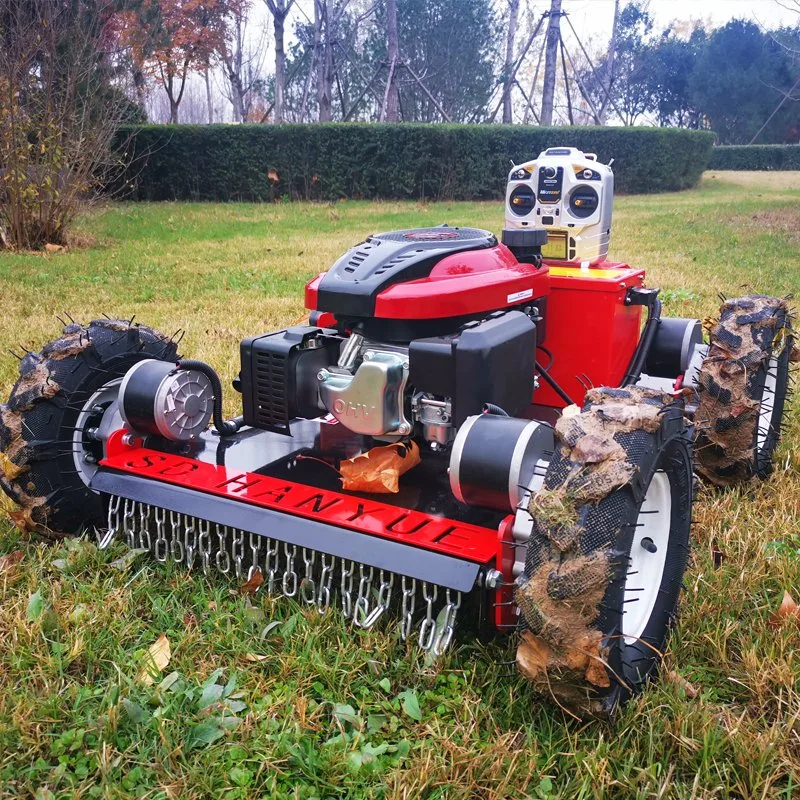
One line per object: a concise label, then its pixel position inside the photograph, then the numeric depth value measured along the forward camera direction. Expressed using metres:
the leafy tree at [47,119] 9.52
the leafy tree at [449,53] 34.16
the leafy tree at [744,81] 36.78
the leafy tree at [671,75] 39.94
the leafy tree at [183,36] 25.02
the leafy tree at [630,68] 41.84
